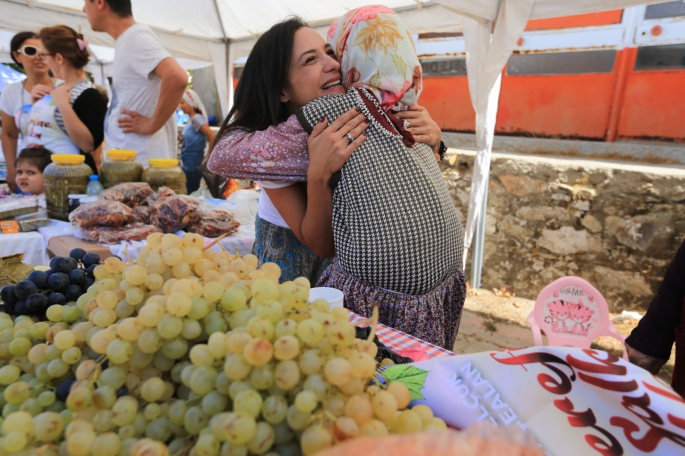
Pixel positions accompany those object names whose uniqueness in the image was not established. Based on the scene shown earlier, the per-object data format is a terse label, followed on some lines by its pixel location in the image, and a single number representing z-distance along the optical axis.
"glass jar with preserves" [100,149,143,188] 2.40
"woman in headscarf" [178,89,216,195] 5.82
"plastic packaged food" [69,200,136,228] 1.94
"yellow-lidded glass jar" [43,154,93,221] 2.28
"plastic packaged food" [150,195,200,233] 2.06
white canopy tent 3.04
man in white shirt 2.72
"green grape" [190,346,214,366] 0.46
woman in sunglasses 3.49
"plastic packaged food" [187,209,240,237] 2.12
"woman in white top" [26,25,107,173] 2.86
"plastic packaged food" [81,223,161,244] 1.91
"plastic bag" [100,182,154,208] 2.15
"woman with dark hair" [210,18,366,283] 1.33
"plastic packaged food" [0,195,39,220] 2.20
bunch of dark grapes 0.79
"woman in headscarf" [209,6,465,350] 1.31
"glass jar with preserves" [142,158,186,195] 2.43
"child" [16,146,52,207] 2.75
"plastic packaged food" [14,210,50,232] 2.15
